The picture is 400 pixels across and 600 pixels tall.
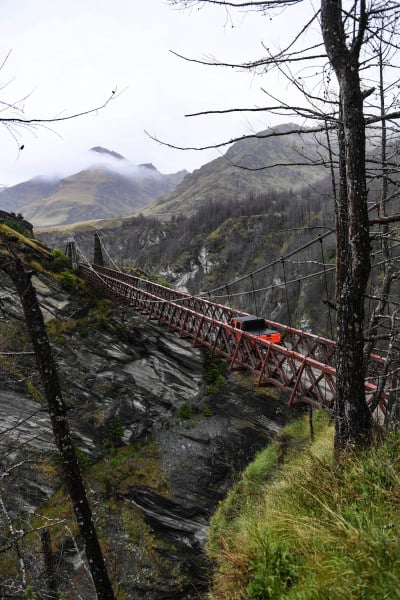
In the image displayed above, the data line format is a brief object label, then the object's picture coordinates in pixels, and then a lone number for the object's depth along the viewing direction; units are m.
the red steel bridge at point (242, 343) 9.32
